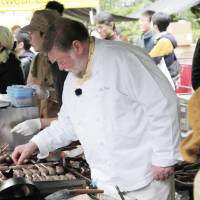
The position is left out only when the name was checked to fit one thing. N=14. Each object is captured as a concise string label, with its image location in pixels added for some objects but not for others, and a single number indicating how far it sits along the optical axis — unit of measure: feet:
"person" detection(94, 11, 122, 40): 21.21
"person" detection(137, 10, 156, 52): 21.74
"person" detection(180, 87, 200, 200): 4.29
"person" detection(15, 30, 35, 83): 22.27
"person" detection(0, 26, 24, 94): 15.12
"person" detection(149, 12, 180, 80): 19.31
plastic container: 11.66
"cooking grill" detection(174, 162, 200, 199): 12.19
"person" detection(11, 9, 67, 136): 11.03
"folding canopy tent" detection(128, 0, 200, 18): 27.71
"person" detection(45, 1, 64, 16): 14.30
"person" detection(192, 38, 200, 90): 14.06
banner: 28.32
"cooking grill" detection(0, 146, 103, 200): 6.58
